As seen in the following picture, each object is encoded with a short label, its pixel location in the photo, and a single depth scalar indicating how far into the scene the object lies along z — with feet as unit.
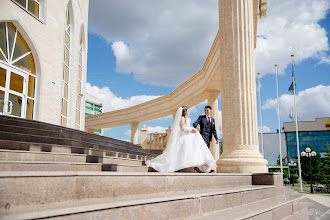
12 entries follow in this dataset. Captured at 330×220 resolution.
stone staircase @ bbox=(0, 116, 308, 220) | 7.84
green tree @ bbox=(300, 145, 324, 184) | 151.92
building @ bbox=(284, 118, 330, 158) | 236.43
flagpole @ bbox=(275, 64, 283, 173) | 98.04
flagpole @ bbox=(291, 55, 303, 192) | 87.65
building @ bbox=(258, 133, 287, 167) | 249.96
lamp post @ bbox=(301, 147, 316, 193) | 83.76
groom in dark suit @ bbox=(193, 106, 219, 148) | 28.48
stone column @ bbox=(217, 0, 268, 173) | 28.06
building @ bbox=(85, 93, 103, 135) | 208.47
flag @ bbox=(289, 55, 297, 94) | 89.53
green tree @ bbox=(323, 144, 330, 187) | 96.13
